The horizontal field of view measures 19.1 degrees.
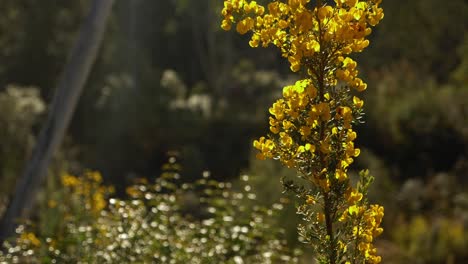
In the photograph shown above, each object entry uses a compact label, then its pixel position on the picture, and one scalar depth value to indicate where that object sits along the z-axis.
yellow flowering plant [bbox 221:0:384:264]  3.42
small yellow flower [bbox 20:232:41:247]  6.93
